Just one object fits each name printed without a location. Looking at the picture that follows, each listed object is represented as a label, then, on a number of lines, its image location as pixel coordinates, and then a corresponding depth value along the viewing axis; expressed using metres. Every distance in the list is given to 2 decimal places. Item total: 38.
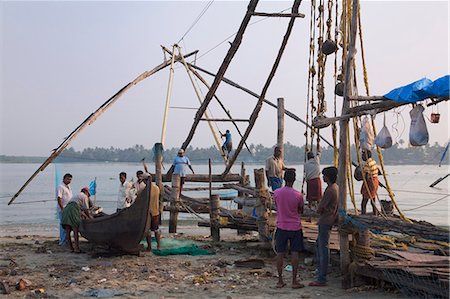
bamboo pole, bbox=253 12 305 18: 11.80
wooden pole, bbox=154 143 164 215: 13.42
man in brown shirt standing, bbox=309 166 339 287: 7.27
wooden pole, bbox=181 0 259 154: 11.78
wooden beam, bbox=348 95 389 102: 6.87
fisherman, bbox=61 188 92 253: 10.59
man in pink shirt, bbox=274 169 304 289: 7.25
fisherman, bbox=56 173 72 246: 10.92
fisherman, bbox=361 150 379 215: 9.91
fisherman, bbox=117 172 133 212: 11.09
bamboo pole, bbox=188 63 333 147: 13.44
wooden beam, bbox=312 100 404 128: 6.71
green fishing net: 10.21
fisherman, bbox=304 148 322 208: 10.58
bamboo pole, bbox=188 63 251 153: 16.67
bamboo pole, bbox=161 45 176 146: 14.82
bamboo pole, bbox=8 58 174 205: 12.97
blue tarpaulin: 5.99
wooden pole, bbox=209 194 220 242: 12.00
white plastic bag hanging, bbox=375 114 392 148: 7.48
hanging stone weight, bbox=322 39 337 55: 9.58
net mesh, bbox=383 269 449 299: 6.00
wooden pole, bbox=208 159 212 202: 13.11
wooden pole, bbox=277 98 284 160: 12.58
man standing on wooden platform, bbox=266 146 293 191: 11.17
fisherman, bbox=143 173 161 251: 10.17
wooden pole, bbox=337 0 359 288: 7.30
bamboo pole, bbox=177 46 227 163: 15.91
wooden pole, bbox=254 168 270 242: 9.90
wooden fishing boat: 9.64
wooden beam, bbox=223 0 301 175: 12.06
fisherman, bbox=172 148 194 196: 14.05
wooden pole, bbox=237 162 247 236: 16.03
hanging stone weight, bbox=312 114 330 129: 8.08
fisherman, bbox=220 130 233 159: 16.28
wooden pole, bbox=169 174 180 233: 13.58
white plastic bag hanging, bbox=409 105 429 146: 6.56
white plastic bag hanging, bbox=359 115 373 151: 7.64
